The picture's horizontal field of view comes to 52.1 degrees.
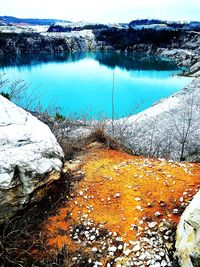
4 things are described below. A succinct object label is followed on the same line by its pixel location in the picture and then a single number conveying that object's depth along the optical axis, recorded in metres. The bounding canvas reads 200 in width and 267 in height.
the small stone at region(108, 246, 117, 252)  2.32
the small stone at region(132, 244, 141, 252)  2.30
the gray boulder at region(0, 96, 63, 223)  2.50
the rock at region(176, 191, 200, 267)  1.98
